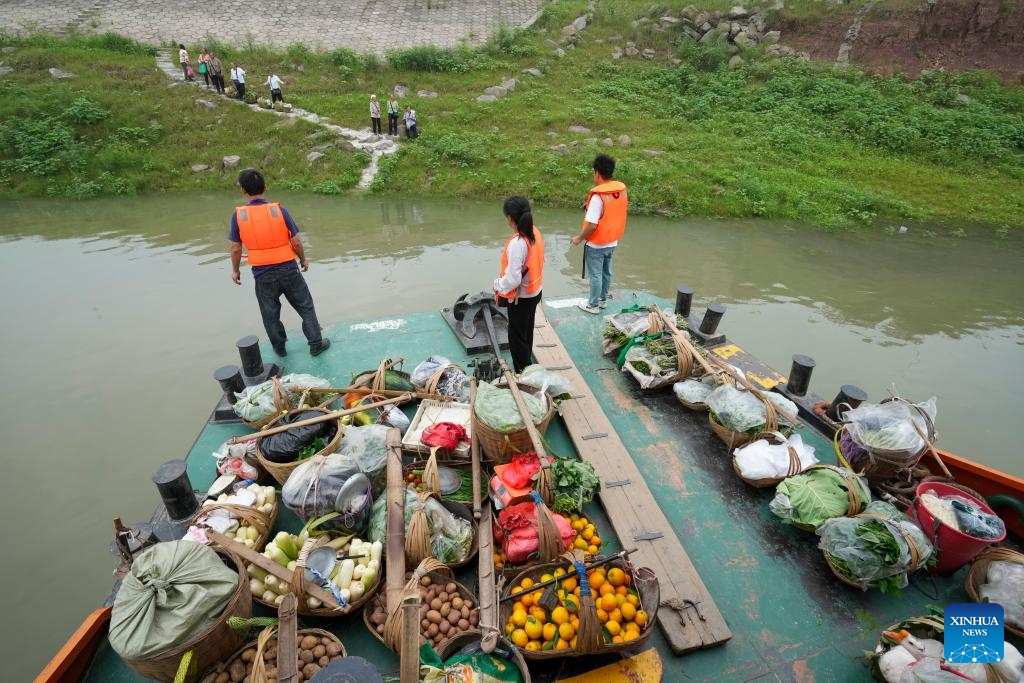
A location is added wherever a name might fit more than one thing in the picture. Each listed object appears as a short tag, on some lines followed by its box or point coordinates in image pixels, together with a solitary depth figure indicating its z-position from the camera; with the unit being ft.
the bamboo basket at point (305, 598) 9.50
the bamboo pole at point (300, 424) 12.62
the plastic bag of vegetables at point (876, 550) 10.27
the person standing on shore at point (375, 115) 51.42
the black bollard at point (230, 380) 15.61
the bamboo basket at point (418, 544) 10.23
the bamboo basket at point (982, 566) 10.14
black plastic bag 12.58
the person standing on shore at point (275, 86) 54.49
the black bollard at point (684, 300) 20.62
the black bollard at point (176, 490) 11.55
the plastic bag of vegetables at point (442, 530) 10.68
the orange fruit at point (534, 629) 9.04
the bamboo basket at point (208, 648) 8.12
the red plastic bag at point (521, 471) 11.59
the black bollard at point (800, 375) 16.27
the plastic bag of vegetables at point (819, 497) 11.37
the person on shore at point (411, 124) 51.39
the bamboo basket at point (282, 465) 12.09
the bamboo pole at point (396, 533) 9.38
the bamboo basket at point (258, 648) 8.61
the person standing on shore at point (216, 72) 55.98
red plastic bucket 10.48
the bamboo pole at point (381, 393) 14.66
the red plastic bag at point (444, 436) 13.00
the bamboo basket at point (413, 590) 9.11
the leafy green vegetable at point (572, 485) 11.80
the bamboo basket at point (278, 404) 14.65
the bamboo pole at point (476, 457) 11.64
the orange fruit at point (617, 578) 9.81
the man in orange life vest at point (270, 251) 15.79
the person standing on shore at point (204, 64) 55.88
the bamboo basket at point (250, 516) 10.82
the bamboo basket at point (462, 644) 8.53
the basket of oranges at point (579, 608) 8.72
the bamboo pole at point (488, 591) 8.48
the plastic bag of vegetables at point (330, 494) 10.93
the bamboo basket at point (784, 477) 12.67
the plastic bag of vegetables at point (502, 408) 12.41
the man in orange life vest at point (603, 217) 18.54
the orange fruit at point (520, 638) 8.93
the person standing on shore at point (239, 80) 54.90
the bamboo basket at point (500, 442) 12.43
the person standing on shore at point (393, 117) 52.08
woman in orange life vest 14.16
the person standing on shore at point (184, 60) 57.77
